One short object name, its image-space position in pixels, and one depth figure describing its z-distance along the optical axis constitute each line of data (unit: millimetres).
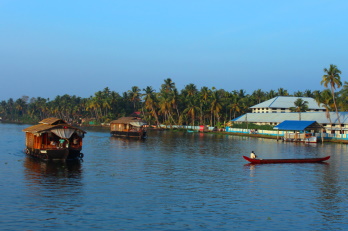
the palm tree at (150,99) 130250
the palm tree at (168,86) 137250
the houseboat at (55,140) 40250
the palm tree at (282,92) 140625
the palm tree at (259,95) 139125
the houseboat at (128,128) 83688
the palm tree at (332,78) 76500
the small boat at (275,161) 43188
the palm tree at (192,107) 118738
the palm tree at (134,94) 155125
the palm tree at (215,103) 114619
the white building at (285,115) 82875
